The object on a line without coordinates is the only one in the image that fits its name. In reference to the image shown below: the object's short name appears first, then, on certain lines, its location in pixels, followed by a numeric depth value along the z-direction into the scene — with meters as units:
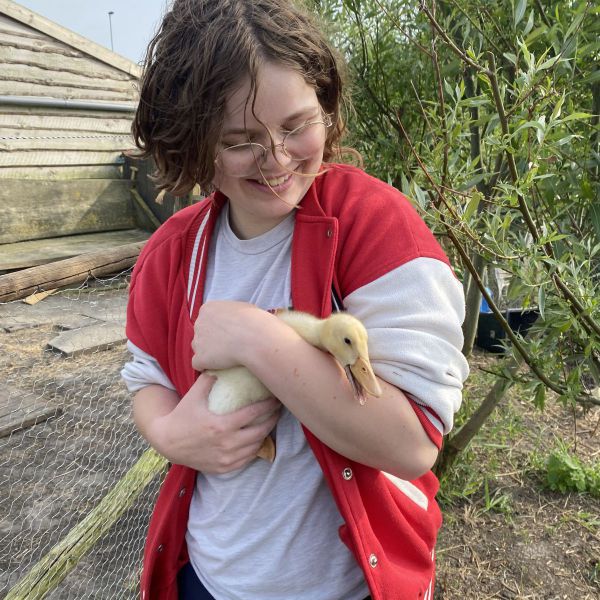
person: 0.99
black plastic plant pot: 4.53
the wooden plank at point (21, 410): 3.57
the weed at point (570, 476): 3.04
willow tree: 1.42
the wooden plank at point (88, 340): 4.66
